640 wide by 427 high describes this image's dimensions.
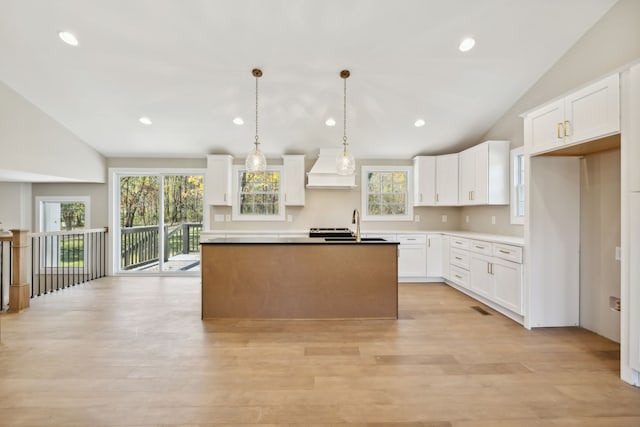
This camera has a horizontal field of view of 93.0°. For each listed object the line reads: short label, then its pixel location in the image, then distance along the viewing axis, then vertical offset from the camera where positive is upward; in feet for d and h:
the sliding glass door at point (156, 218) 19.38 -0.42
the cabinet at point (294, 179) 18.11 +1.95
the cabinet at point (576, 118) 7.57 +2.70
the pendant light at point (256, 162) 11.15 +1.85
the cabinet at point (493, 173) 14.66 +1.90
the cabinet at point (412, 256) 17.28 -2.51
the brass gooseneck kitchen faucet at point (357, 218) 12.23 -0.27
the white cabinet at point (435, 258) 17.26 -2.62
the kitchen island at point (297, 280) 11.60 -2.62
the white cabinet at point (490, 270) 11.17 -2.52
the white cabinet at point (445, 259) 16.62 -2.61
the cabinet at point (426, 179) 18.02 +1.96
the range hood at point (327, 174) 17.34 +2.17
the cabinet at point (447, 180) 17.12 +1.86
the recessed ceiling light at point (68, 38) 10.12 +5.88
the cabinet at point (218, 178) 17.83 +1.98
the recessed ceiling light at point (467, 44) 10.46 +5.88
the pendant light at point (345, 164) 11.32 +1.81
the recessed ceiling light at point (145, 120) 14.94 +4.55
